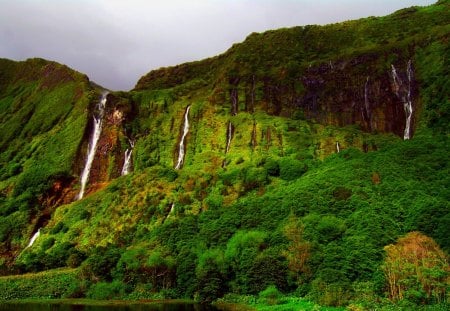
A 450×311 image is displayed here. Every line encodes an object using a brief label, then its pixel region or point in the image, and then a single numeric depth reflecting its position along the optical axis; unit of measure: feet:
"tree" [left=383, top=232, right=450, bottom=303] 143.54
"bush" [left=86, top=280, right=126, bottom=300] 201.57
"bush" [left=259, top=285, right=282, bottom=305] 164.14
